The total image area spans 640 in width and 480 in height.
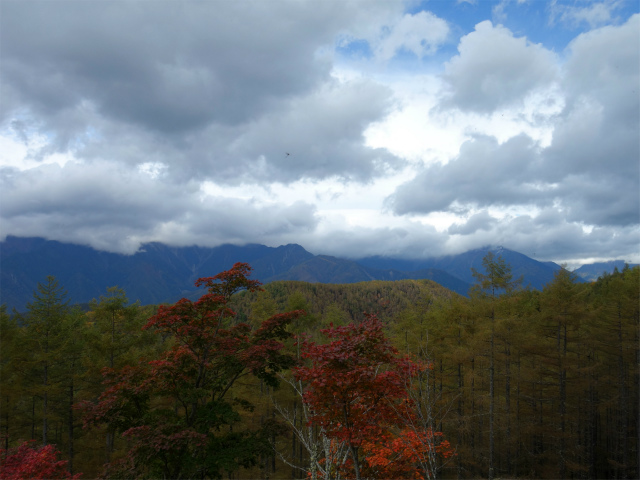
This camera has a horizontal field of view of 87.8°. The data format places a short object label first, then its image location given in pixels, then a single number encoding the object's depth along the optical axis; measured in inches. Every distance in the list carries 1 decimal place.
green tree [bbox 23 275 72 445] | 729.0
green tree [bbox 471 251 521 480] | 670.5
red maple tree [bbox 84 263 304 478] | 352.8
